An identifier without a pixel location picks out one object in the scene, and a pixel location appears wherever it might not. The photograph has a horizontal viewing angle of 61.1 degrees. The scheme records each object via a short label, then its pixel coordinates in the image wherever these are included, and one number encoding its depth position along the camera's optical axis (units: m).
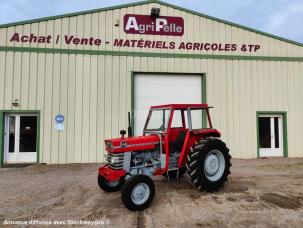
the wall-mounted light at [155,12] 10.91
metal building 10.23
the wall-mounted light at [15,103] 10.07
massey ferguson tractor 5.02
